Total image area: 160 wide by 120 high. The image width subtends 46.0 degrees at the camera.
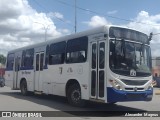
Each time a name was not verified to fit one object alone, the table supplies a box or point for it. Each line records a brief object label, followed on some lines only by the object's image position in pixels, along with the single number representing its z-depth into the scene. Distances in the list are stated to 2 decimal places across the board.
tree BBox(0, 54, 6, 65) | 77.85
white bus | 7.10
